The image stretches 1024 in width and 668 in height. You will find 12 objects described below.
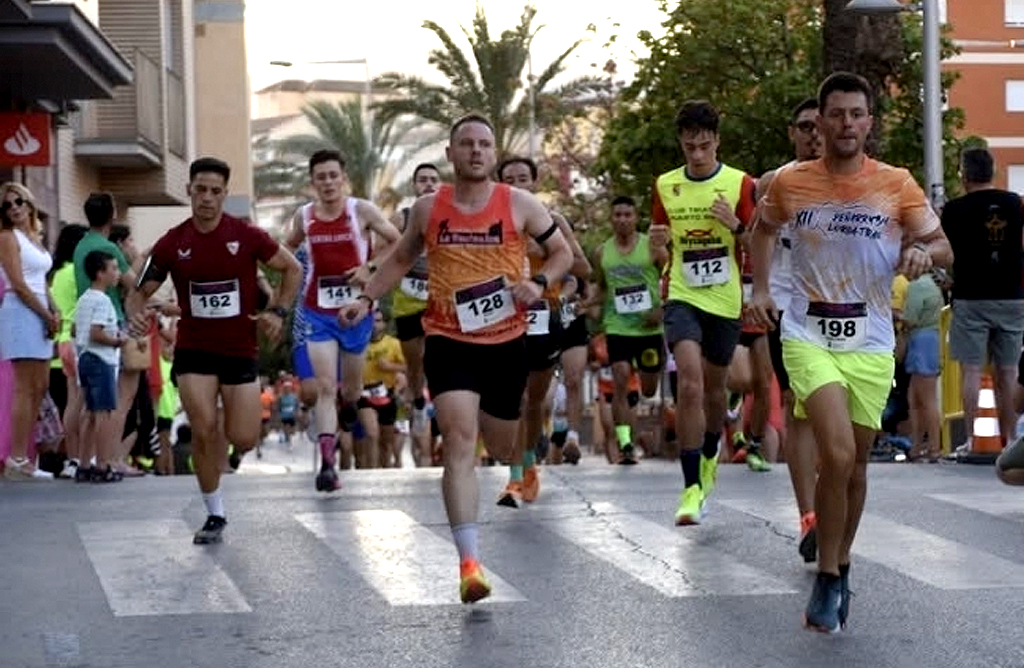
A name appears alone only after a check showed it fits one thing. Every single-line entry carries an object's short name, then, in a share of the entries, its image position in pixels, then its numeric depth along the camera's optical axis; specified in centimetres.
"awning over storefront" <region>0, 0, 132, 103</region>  2203
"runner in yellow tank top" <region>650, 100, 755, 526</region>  1306
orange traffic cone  1808
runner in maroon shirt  1273
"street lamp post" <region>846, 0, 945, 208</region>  2847
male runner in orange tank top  1045
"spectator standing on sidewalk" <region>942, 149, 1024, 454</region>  1716
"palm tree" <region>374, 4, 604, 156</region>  4950
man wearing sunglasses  1051
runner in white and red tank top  1584
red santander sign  2300
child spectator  1738
